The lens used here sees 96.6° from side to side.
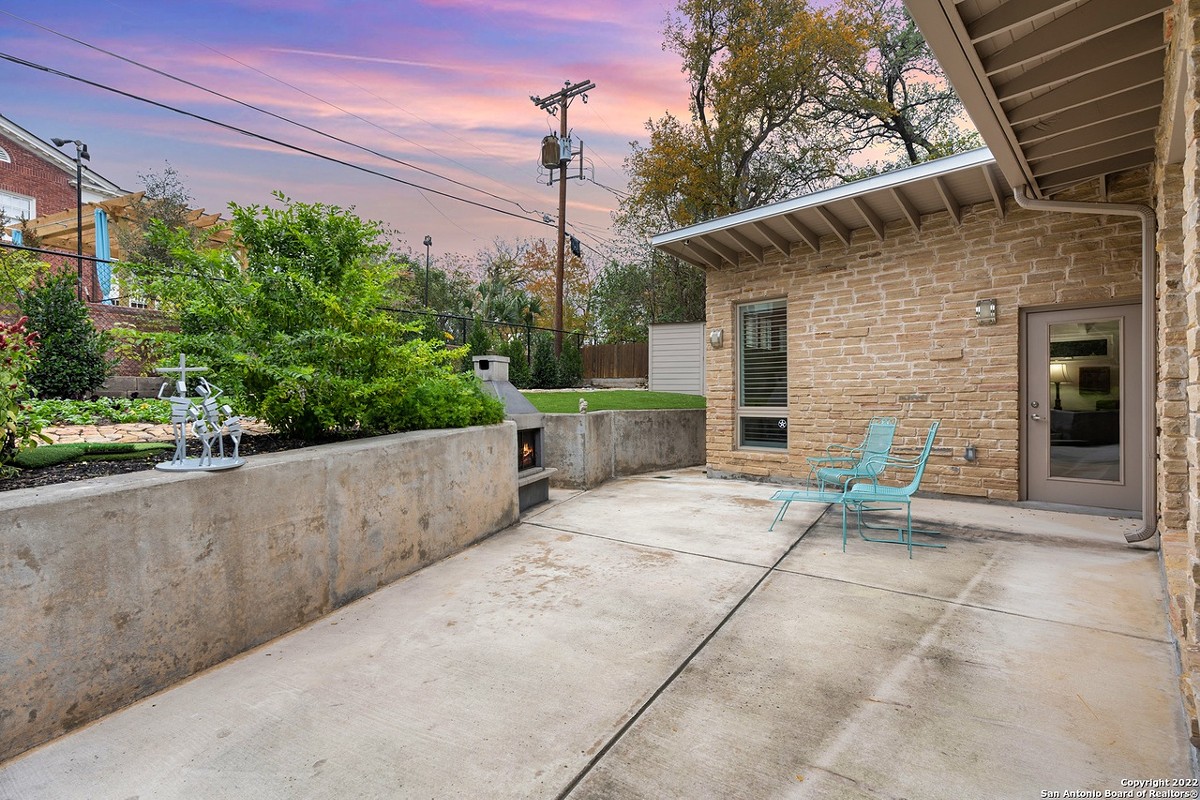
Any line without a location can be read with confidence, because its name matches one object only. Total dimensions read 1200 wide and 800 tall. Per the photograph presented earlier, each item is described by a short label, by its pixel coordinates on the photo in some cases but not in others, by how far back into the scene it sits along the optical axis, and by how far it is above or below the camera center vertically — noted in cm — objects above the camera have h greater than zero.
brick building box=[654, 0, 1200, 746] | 275 +108
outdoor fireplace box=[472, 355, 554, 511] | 593 -34
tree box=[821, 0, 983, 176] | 1406 +809
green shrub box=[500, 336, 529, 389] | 1331 +88
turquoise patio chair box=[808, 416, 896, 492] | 518 -67
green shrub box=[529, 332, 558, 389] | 1422 +82
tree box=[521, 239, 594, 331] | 2350 +513
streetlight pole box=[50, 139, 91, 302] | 1037 +520
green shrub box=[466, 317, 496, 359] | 1218 +135
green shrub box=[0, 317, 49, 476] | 253 +6
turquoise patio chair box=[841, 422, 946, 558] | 429 -80
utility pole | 1562 +816
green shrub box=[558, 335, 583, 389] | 1488 +94
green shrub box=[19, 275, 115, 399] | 601 +67
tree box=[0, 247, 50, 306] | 664 +168
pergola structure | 1231 +427
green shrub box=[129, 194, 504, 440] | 349 +56
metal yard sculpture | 260 -13
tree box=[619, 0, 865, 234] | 1387 +797
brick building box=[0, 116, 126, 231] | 1388 +619
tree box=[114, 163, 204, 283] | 1357 +496
